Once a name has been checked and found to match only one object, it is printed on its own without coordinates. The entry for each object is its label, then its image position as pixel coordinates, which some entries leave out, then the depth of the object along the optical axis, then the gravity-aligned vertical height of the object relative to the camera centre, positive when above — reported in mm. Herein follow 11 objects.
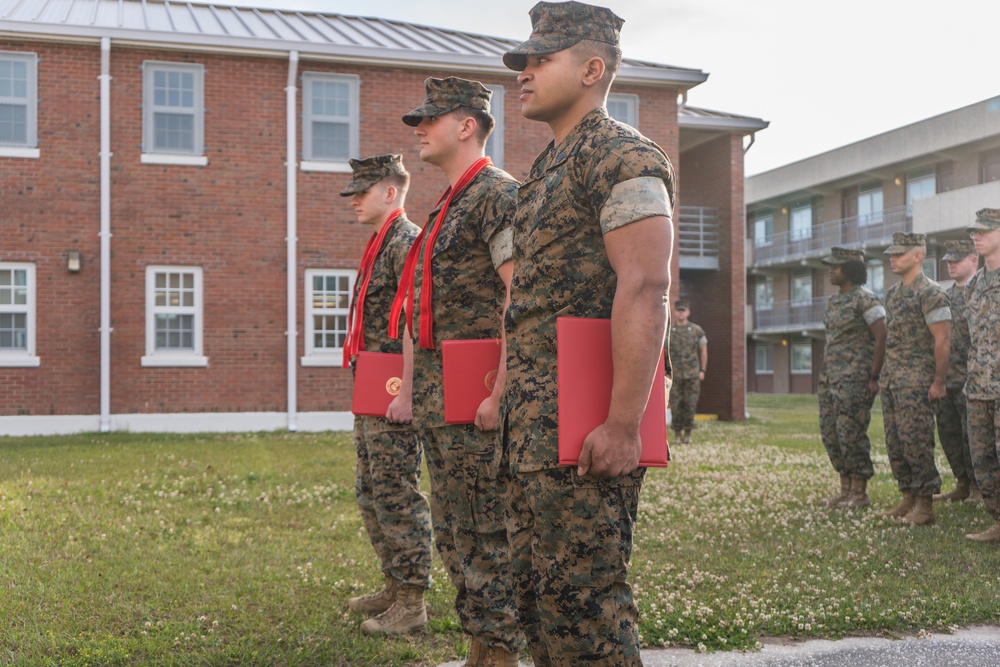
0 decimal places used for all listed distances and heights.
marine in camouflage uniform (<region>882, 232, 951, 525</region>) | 8328 -237
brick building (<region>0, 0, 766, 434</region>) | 17172 +2608
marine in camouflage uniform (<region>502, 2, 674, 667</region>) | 2848 +35
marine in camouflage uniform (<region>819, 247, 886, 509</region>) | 9156 -254
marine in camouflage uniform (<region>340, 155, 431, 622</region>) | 5137 -682
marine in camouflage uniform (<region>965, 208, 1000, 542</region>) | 7562 -187
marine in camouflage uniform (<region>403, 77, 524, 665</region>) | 4148 -288
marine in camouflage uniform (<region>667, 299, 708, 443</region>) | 15883 -469
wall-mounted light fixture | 17031 +1545
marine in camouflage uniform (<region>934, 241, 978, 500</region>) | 9750 -617
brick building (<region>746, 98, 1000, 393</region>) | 35000 +5606
